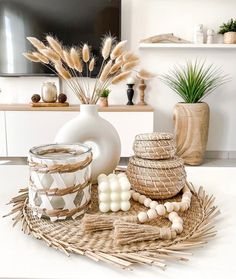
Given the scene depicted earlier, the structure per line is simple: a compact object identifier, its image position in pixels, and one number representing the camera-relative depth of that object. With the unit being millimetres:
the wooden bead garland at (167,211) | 492
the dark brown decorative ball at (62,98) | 2549
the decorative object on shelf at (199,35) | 2598
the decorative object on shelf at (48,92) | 2510
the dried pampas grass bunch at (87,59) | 676
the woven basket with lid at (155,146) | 650
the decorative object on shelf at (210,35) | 2600
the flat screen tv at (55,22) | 2535
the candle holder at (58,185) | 536
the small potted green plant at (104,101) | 2512
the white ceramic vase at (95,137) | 720
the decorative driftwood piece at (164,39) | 2613
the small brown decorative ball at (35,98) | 2539
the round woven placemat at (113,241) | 438
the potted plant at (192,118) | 2463
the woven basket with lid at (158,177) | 633
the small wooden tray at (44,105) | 2461
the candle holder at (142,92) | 2646
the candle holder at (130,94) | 2641
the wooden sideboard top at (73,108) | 2393
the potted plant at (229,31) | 2553
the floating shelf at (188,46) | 2551
